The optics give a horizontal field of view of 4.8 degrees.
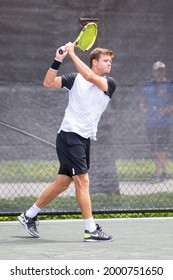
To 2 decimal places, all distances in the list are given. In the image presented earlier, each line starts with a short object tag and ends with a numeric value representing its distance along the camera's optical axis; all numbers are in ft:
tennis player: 53.69
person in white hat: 62.97
